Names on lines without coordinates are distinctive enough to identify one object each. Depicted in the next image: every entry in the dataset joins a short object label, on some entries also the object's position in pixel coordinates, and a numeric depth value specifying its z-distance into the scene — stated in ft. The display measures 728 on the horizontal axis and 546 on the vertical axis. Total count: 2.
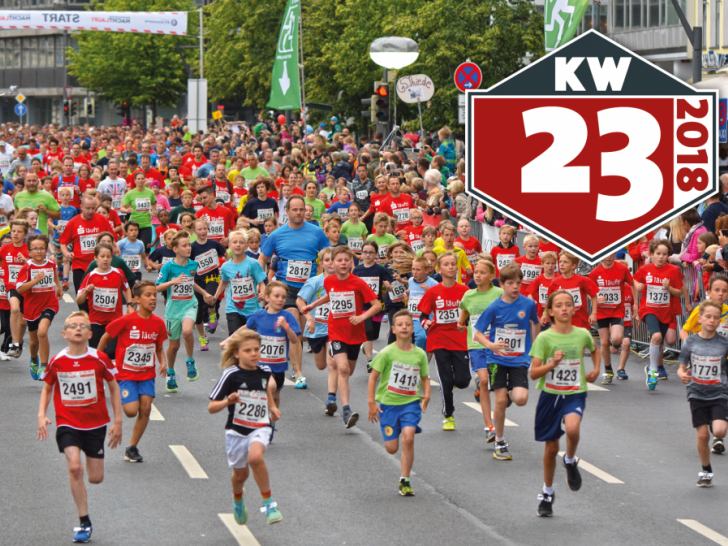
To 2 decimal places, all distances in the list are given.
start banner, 144.15
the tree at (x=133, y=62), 240.94
